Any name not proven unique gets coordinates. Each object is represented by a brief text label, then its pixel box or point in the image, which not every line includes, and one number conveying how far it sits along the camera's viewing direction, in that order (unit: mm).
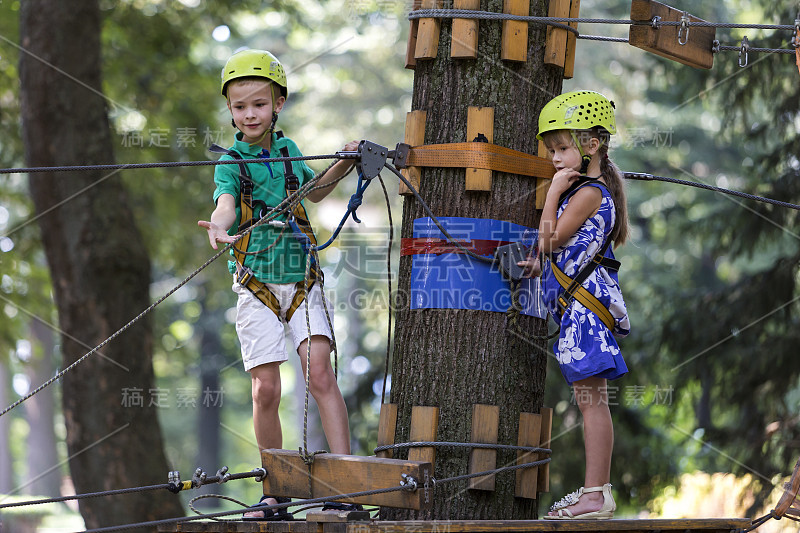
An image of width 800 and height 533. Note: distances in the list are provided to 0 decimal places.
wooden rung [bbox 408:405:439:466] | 6742
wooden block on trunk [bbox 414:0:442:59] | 7180
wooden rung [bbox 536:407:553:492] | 7109
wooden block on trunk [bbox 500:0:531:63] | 7051
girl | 6832
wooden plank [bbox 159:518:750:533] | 5504
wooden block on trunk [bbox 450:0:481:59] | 7051
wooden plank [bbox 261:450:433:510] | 5859
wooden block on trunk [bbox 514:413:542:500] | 6887
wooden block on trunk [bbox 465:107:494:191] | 6961
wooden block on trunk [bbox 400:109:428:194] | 7172
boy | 7369
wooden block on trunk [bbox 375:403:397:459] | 6988
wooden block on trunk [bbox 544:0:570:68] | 7281
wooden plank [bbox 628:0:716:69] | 7390
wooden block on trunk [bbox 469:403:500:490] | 6707
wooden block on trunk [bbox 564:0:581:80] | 7445
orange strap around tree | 6973
